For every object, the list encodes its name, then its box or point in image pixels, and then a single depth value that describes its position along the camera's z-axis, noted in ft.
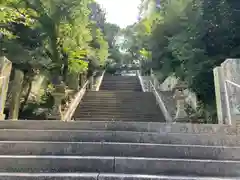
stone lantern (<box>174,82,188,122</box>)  17.89
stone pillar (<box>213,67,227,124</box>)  12.28
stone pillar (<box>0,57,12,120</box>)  12.26
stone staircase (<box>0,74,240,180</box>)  6.74
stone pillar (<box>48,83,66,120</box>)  18.18
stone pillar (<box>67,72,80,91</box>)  27.09
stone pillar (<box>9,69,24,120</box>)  19.44
